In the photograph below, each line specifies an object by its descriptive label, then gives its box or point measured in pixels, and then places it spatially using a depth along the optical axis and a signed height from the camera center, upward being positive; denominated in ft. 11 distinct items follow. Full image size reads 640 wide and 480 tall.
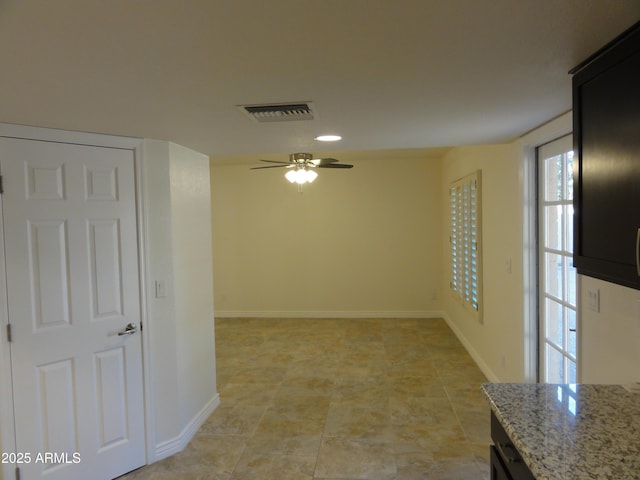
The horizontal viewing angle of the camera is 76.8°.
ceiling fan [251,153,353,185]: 14.16 +2.26
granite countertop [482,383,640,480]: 3.59 -2.17
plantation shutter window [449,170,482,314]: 13.46 -0.61
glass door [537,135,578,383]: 7.91 -0.98
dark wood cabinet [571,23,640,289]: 3.80 +0.61
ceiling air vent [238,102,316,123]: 6.31 +1.91
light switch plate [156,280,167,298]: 8.90 -1.26
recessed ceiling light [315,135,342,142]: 8.83 +2.00
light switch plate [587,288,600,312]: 6.47 -1.29
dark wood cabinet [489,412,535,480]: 4.27 -2.67
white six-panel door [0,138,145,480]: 7.26 -1.42
